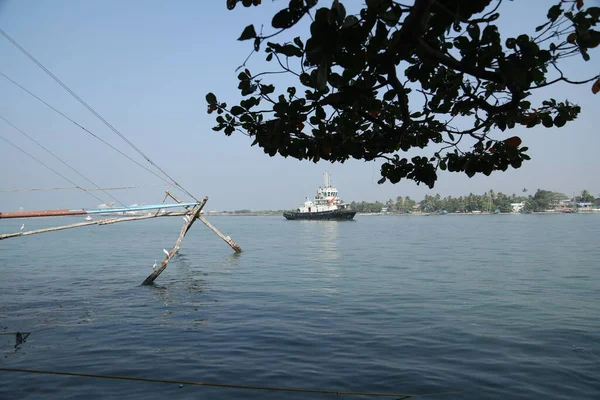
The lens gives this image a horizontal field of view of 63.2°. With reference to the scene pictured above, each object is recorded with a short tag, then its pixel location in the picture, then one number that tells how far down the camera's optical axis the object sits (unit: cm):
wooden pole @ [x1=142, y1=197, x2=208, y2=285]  1894
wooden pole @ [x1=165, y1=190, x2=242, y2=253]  2502
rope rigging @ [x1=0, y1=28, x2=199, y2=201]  2153
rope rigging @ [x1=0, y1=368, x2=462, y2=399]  729
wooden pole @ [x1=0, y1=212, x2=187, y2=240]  1514
